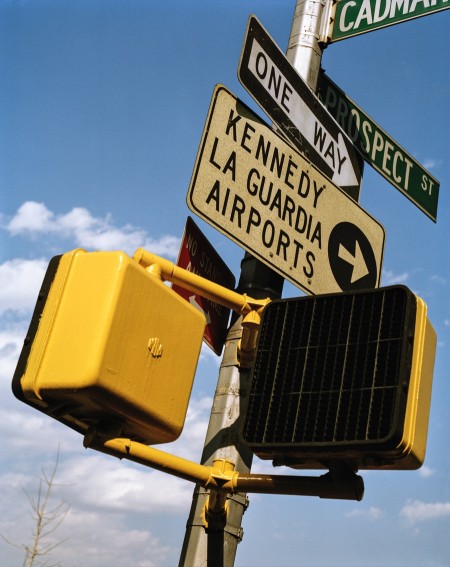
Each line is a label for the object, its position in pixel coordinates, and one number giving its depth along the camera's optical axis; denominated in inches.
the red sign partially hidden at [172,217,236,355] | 127.8
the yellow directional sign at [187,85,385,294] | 117.8
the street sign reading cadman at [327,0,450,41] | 173.6
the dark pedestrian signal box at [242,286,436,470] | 82.3
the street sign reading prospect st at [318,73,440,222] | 179.9
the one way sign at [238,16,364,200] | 134.3
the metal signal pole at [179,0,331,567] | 105.6
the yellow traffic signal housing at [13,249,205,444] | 77.9
